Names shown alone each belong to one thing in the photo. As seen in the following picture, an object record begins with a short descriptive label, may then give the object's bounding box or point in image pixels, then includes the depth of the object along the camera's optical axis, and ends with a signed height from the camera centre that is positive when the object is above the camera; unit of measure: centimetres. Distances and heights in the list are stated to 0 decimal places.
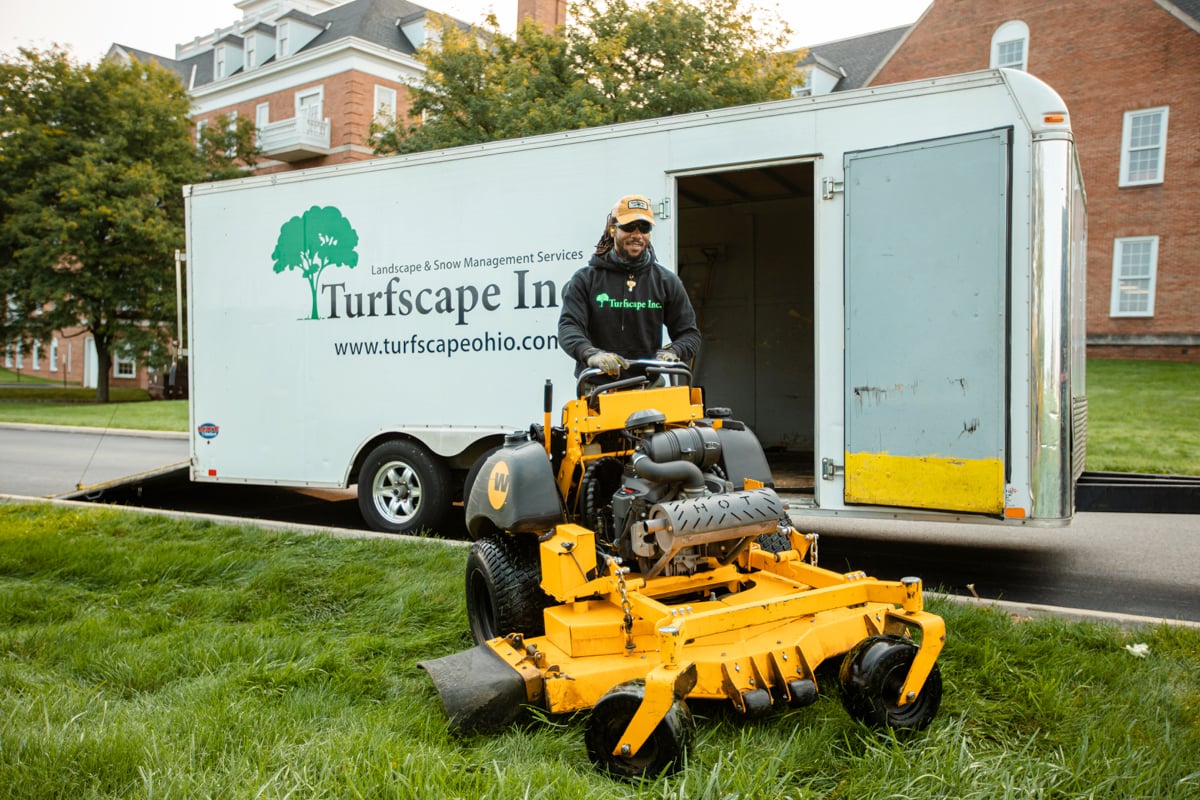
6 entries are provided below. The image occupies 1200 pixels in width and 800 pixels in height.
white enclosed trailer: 520 +57
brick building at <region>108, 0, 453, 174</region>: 3161 +1107
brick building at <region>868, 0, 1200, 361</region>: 2178 +543
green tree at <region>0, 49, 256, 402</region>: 2522 +488
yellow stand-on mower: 279 -81
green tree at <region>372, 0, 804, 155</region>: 1761 +626
